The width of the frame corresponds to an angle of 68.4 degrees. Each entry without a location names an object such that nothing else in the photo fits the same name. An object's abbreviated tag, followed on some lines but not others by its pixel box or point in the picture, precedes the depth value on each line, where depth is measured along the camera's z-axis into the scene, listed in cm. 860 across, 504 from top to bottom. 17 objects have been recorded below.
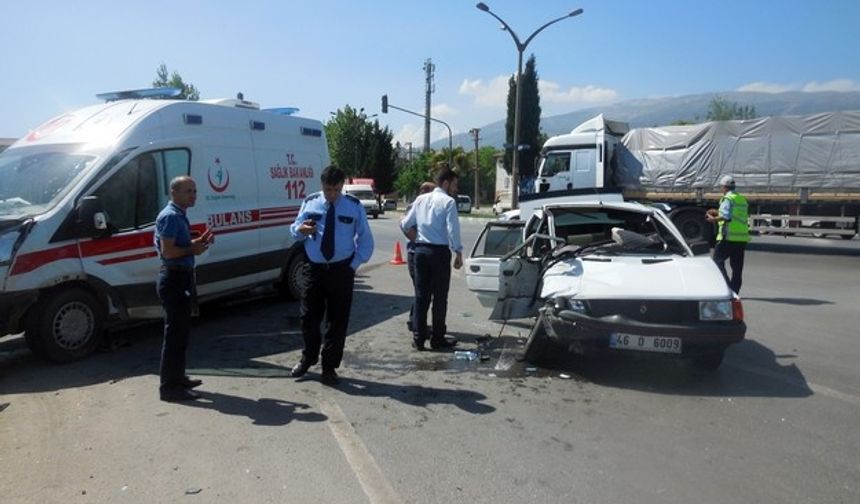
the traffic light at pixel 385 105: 3488
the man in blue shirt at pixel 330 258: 523
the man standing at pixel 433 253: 630
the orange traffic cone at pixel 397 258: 1402
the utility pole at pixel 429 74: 5903
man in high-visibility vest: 895
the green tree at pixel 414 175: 5524
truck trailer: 1634
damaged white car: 504
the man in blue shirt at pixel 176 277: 478
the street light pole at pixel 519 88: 2301
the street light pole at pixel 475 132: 5393
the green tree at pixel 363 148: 5488
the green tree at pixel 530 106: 5331
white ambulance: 557
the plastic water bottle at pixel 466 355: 613
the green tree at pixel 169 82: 4684
